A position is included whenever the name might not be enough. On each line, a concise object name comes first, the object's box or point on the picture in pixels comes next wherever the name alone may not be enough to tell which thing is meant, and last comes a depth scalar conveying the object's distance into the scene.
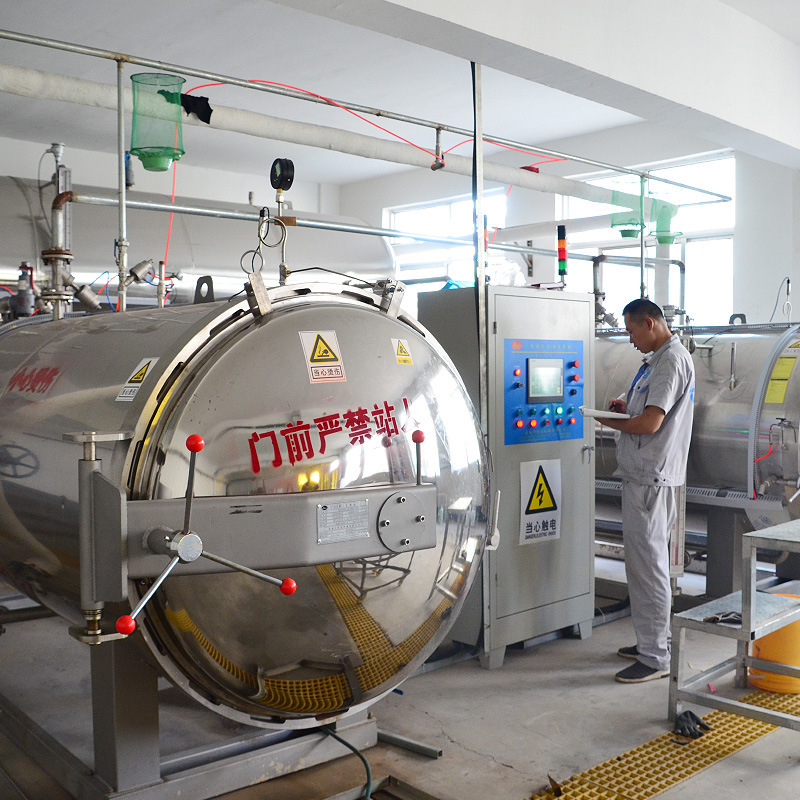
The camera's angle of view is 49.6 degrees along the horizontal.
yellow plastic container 2.83
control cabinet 3.12
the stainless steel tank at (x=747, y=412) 3.52
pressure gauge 2.19
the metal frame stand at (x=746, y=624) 2.46
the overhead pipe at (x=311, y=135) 2.76
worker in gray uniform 3.01
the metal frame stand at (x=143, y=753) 1.92
